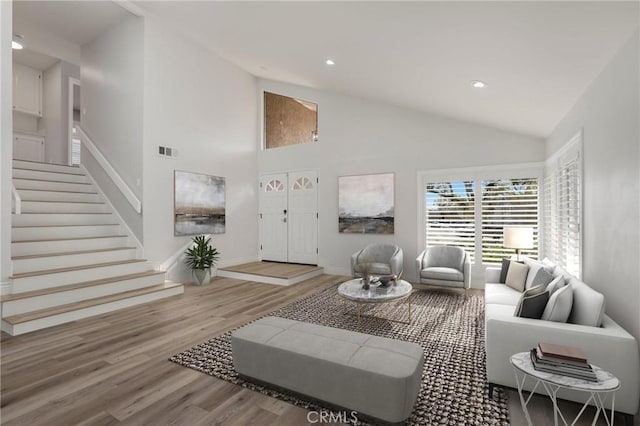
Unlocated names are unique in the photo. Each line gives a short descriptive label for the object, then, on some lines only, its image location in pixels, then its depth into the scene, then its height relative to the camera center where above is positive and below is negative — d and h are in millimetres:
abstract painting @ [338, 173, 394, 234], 6211 +172
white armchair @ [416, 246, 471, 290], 4832 -891
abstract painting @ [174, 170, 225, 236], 6031 +168
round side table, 1560 -858
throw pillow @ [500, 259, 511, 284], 4234 -776
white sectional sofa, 1941 -850
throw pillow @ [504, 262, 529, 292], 3763 -770
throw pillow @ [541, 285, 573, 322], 2336 -695
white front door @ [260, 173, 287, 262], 7488 -118
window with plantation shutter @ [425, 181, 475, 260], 5586 -46
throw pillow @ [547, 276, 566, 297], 2631 -614
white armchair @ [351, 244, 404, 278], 5418 -836
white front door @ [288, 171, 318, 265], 7070 -110
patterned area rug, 2139 -1316
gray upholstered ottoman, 1901 -1006
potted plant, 5855 -886
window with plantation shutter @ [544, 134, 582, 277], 3338 +59
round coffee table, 3577 -957
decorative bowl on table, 3961 -860
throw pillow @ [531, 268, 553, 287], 3105 -651
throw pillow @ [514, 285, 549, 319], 2441 -719
